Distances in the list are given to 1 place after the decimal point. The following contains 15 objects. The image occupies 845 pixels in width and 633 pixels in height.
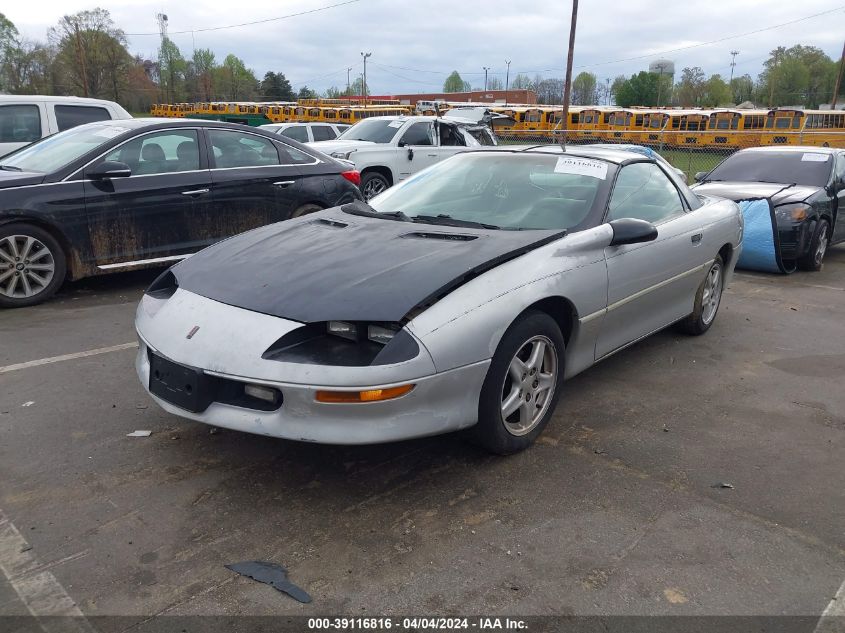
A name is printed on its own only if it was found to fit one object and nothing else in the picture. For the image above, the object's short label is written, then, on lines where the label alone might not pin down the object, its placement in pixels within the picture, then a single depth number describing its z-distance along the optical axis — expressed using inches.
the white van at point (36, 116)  354.6
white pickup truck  463.5
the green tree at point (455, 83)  5920.3
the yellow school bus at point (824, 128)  1141.7
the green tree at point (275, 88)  3604.8
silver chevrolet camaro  111.0
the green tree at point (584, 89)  4381.6
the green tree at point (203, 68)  2713.6
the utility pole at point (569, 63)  876.0
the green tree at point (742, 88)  3757.1
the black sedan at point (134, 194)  229.5
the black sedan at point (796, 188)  324.2
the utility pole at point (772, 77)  2690.7
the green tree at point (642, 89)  3230.8
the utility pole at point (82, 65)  1338.6
